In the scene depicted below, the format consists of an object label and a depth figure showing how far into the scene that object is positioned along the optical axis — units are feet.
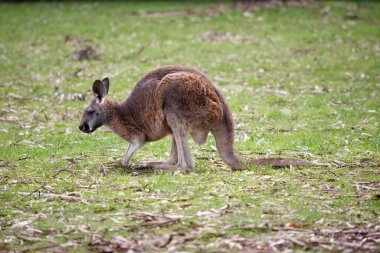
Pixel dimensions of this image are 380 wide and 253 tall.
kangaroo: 48.37
